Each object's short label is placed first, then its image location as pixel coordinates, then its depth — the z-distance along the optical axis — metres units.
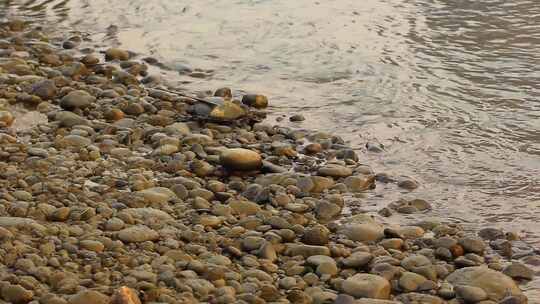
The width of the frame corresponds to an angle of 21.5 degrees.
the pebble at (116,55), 13.93
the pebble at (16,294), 6.11
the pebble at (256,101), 11.59
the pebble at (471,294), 6.55
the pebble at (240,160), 9.15
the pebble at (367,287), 6.58
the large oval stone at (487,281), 6.63
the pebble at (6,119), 10.31
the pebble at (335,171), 9.08
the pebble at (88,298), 6.11
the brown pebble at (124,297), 6.08
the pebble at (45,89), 11.52
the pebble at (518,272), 6.97
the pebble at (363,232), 7.64
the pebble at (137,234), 7.26
